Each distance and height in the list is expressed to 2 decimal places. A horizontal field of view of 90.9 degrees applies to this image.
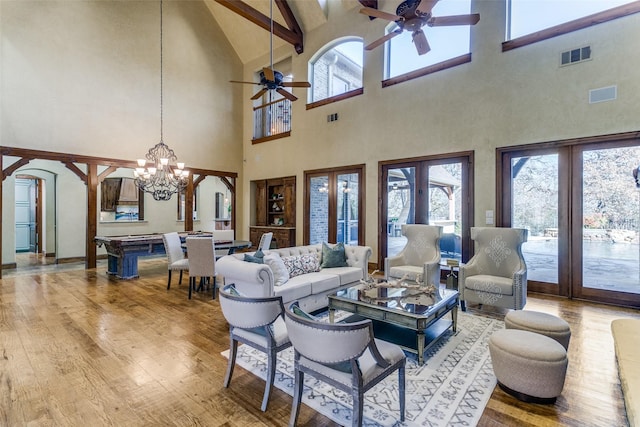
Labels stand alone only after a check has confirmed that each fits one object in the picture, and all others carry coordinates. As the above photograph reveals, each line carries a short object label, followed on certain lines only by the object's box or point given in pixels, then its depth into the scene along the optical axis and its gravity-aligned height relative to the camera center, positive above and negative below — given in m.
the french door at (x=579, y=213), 4.42 -0.04
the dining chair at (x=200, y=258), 4.78 -0.70
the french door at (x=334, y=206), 7.43 +0.15
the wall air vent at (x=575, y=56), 4.62 +2.32
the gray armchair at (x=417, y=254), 4.72 -0.70
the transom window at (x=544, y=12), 4.60 +3.09
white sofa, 3.28 -0.83
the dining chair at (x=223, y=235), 6.59 -0.48
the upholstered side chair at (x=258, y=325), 2.12 -0.78
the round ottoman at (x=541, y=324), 2.55 -0.95
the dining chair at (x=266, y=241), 6.05 -0.56
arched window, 7.60 +3.66
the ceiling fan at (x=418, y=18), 3.46 +2.26
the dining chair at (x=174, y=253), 5.27 -0.71
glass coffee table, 2.70 -0.91
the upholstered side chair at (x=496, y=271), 3.88 -0.82
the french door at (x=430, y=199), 5.83 +0.24
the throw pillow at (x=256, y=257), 3.56 -0.52
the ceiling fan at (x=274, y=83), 5.07 +2.20
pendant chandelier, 6.20 +0.77
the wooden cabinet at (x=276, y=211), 8.88 +0.04
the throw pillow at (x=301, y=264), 4.15 -0.70
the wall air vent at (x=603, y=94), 4.44 +1.67
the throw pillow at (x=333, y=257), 4.65 -0.67
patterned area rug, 2.05 -1.33
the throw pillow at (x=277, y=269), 3.74 -0.69
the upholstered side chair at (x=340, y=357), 1.65 -0.83
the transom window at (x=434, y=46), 5.86 +3.30
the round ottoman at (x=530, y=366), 2.12 -1.07
